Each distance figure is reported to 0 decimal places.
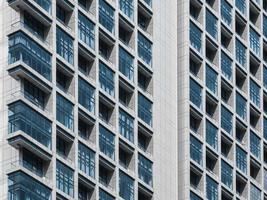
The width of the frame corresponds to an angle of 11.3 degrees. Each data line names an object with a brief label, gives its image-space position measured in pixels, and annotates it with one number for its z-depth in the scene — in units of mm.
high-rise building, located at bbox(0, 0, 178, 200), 84938
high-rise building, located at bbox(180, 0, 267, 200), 101438
